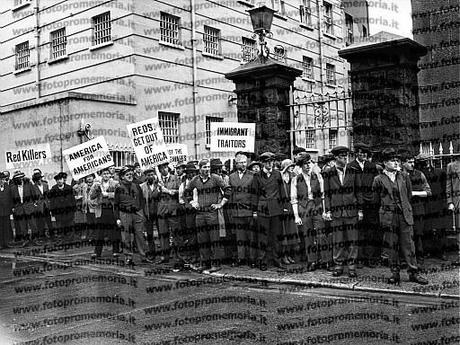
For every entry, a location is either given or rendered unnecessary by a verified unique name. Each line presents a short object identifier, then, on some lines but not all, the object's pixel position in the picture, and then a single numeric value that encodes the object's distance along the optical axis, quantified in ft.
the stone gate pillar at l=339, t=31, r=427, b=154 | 32.91
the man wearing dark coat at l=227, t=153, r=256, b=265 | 33.91
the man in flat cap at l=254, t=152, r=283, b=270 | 33.50
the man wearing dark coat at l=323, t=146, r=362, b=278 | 30.19
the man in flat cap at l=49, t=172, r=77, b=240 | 50.91
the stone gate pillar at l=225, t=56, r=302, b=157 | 38.88
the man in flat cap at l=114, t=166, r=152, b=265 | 38.63
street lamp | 40.34
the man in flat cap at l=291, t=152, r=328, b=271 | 32.40
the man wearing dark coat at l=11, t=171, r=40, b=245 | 51.34
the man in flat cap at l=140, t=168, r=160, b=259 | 38.50
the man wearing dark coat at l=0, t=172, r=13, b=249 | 50.83
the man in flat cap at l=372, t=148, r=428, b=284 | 26.99
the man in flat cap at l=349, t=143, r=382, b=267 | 30.86
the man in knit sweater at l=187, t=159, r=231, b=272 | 34.06
